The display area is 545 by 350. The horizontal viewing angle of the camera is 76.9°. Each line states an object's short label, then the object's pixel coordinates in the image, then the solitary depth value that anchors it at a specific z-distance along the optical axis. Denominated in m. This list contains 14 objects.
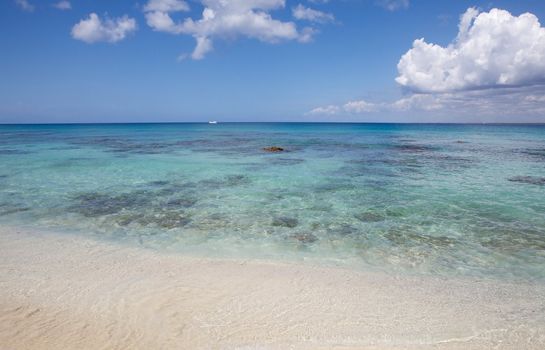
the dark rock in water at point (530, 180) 16.92
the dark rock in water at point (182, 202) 12.64
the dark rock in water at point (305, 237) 9.14
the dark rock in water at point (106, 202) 11.83
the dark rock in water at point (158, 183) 16.62
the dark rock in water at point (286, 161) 24.44
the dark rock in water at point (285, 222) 10.41
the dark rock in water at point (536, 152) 29.56
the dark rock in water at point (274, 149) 33.03
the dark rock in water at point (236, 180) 16.91
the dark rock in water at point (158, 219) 10.38
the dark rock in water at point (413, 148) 35.54
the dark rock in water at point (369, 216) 10.99
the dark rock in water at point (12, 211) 11.50
